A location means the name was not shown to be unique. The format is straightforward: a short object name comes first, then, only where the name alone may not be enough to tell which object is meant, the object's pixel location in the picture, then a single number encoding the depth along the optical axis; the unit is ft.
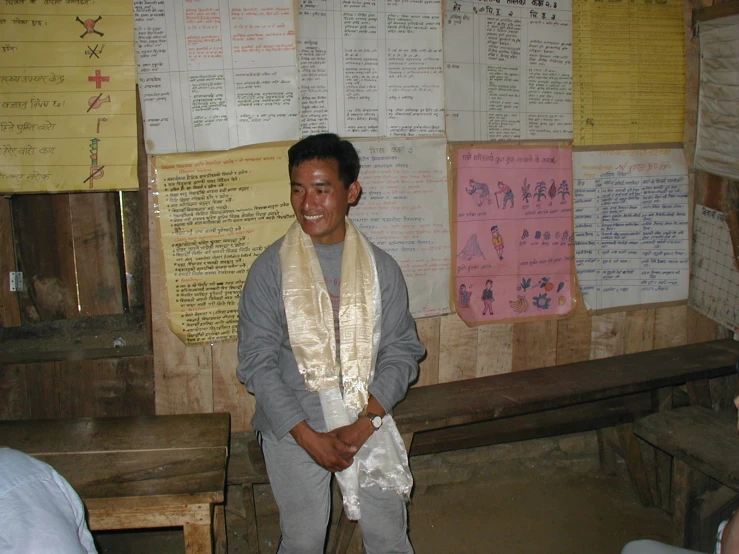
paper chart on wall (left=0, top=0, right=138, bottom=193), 7.80
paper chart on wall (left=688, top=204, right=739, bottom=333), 10.60
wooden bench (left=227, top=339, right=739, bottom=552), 8.59
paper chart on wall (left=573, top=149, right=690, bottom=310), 10.61
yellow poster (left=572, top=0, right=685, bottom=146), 10.13
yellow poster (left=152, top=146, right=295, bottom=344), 8.52
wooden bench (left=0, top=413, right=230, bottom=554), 6.24
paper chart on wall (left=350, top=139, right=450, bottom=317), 9.30
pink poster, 9.87
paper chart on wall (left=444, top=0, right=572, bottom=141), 9.42
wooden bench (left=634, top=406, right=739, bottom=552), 8.55
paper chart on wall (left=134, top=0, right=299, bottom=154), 8.18
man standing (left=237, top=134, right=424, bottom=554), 7.25
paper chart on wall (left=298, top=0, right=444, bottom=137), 8.75
